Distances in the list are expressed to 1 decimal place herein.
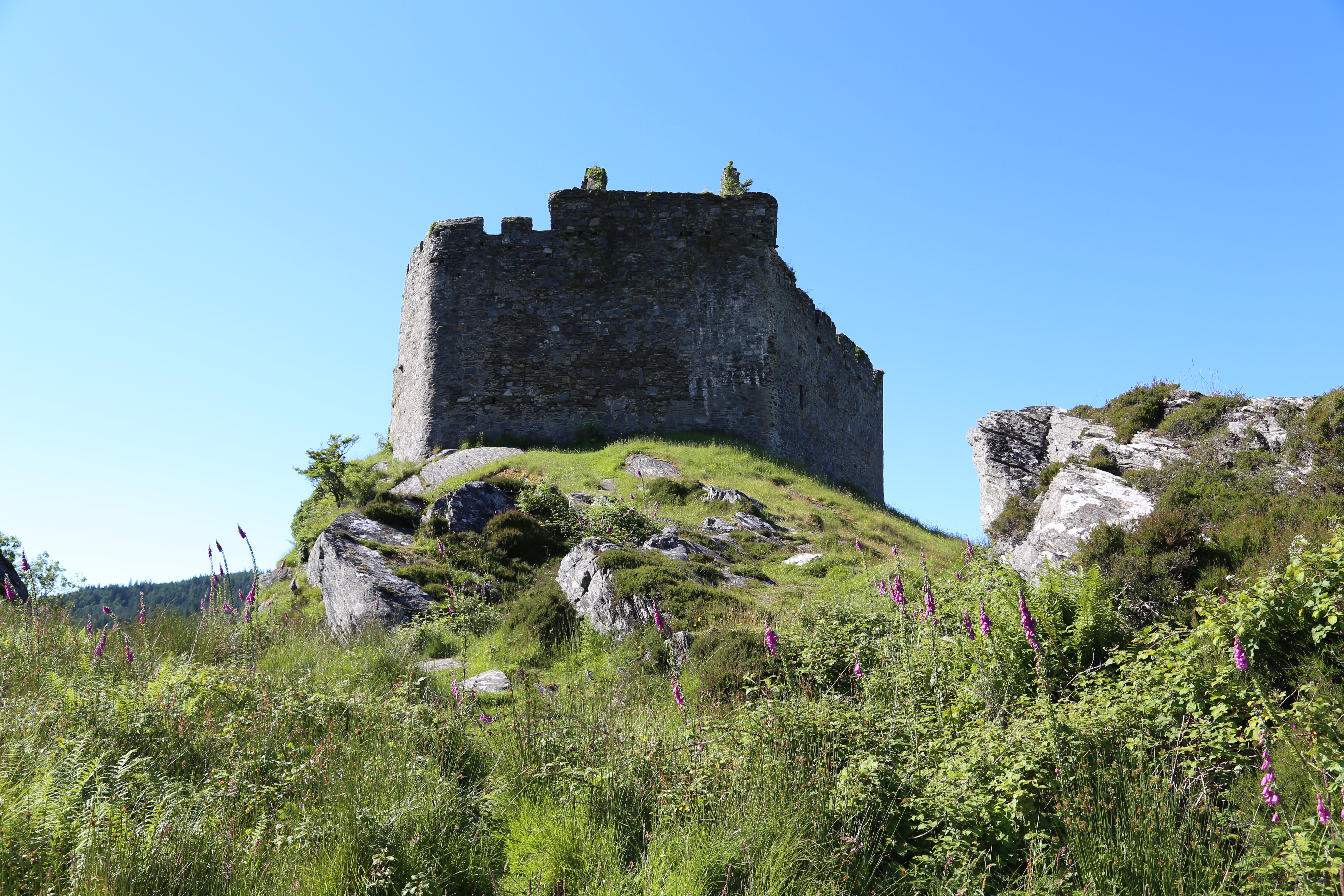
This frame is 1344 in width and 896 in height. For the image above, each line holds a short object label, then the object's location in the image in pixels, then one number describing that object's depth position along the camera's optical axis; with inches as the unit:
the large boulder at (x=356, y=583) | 403.2
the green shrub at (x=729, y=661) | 272.8
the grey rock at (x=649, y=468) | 685.9
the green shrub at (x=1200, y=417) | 382.9
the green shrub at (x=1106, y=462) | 381.4
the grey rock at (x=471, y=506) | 510.0
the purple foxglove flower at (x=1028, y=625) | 189.3
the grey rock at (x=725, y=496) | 613.3
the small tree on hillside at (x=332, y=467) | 731.4
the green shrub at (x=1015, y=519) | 390.3
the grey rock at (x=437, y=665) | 310.7
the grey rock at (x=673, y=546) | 457.4
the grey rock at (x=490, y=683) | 293.9
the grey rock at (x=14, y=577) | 382.1
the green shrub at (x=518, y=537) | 486.0
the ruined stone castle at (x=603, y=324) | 834.8
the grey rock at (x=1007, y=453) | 491.5
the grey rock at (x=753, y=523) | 566.4
